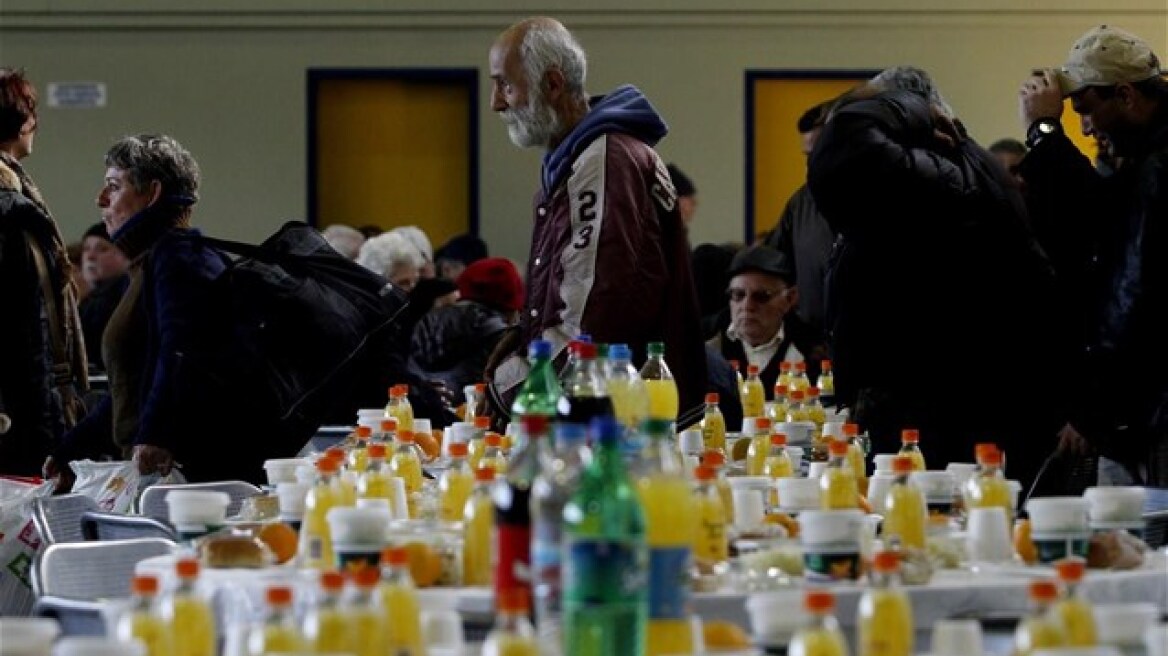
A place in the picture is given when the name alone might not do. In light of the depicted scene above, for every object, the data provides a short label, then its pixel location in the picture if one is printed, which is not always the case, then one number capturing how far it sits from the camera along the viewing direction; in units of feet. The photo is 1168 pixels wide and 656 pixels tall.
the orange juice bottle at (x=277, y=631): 23.25
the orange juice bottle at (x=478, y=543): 29.93
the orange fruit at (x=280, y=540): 32.71
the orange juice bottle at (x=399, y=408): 49.28
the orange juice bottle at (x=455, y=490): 35.51
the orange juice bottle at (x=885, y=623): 24.43
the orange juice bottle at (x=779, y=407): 53.55
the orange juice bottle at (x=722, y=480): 32.69
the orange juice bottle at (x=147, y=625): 24.22
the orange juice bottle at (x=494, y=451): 37.92
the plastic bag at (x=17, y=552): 45.27
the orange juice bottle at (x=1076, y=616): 23.85
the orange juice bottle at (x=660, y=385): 40.64
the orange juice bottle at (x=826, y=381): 60.36
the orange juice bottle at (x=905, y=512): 32.71
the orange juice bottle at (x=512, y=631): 21.86
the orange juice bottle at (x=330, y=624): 23.45
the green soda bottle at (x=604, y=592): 22.83
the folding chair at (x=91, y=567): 33.96
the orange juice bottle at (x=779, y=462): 40.00
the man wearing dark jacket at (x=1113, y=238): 44.76
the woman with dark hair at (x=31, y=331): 52.25
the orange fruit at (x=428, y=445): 48.12
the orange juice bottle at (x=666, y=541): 24.69
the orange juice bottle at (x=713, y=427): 46.08
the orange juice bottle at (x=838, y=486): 34.31
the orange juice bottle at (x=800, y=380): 56.24
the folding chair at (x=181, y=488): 42.75
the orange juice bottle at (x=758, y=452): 42.63
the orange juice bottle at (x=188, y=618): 24.71
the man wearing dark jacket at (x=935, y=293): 44.69
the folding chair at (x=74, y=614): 29.86
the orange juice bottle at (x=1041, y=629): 23.42
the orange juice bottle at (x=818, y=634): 22.78
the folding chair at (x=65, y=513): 41.05
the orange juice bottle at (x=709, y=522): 31.16
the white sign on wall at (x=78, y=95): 100.33
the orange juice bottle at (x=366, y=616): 23.61
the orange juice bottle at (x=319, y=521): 31.41
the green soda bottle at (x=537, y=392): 36.78
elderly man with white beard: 43.02
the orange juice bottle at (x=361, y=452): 40.78
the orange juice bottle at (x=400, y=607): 25.01
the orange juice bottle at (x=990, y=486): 34.28
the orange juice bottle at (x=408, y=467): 39.57
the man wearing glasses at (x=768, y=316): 63.93
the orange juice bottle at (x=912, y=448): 37.30
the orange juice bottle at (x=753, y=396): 57.35
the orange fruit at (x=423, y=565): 29.53
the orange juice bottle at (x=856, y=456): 39.11
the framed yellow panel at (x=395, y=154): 102.37
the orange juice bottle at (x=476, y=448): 41.76
